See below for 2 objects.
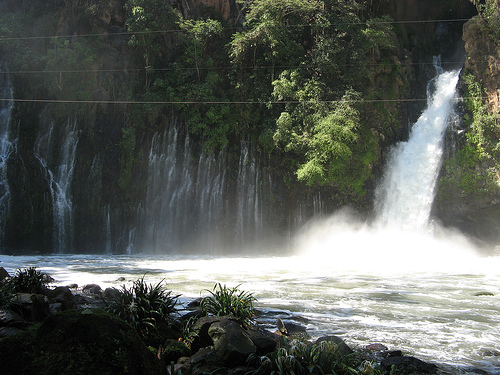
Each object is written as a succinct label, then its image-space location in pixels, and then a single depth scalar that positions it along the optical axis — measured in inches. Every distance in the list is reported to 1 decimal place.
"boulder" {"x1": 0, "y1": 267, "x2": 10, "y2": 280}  396.3
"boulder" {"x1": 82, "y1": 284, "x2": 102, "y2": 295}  409.2
